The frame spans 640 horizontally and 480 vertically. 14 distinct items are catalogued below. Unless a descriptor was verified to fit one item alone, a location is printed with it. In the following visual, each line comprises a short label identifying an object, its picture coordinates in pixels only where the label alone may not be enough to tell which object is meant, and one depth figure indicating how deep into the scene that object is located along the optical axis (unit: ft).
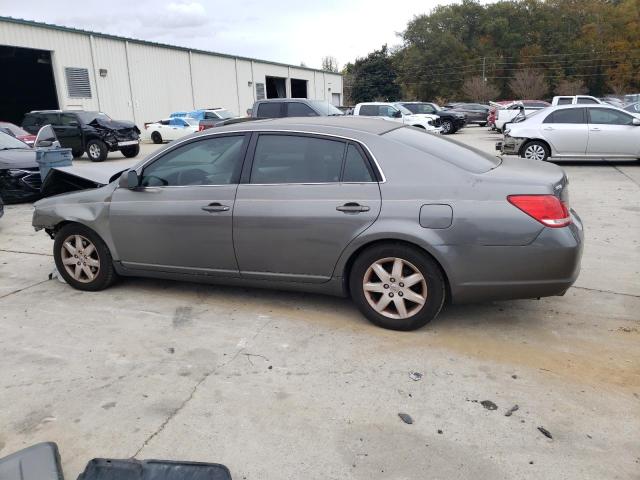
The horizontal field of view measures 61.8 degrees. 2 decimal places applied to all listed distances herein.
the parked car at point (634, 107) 72.39
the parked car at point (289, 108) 47.26
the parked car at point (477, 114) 113.39
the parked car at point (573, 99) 74.95
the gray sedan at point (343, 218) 12.04
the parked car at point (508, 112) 82.12
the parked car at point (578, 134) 41.68
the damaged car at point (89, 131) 56.39
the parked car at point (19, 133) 46.47
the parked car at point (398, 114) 71.20
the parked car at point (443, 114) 88.89
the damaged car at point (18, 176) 32.09
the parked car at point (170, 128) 80.07
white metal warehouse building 77.51
